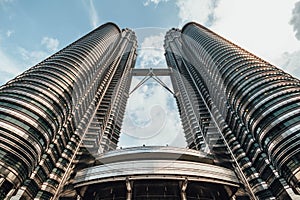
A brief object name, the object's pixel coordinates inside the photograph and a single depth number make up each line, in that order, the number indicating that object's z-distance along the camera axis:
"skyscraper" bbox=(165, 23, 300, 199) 33.34
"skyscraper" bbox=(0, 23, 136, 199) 30.45
